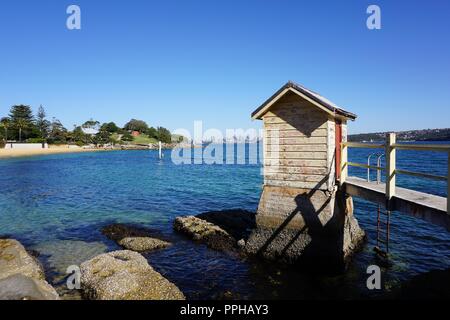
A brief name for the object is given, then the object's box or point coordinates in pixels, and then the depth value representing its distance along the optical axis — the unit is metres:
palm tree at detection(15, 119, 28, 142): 112.62
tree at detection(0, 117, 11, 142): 107.56
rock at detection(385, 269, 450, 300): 9.56
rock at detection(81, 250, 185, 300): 8.69
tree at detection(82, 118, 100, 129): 193.12
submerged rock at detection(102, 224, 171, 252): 14.02
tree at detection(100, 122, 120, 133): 195.55
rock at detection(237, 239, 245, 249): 13.38
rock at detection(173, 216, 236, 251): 14.05
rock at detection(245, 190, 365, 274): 11.42
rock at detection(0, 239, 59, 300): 7.05
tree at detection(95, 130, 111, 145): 168.00
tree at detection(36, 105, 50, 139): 140.00
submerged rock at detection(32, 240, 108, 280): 12.50
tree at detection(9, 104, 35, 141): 114.50
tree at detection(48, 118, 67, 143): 135.48
